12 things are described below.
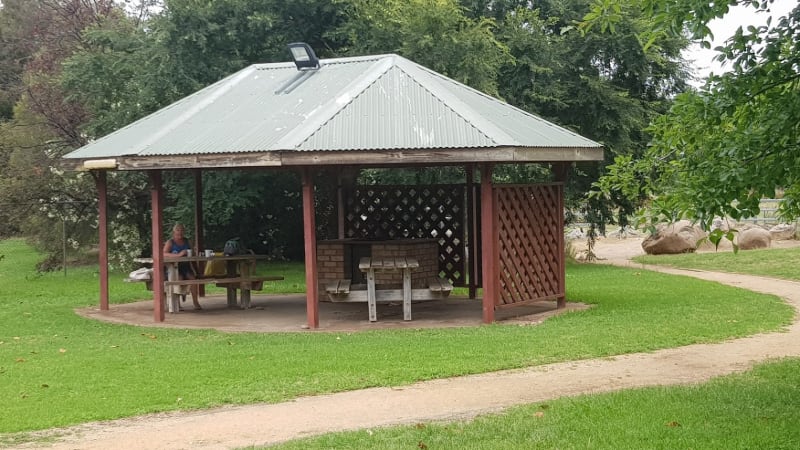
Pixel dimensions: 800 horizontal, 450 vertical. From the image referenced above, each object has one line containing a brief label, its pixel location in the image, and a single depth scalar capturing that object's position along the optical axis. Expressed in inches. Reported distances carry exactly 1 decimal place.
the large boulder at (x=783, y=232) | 1178.0
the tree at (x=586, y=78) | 912.9
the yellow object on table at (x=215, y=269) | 593.0
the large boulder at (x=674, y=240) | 1022.4
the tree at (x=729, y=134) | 252.7
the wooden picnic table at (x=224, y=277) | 576.4
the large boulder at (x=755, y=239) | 1054.4
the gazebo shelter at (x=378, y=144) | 478.6
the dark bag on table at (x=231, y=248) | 597.0
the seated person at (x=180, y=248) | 600.7
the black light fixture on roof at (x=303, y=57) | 615.8
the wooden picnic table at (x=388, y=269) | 516.1
